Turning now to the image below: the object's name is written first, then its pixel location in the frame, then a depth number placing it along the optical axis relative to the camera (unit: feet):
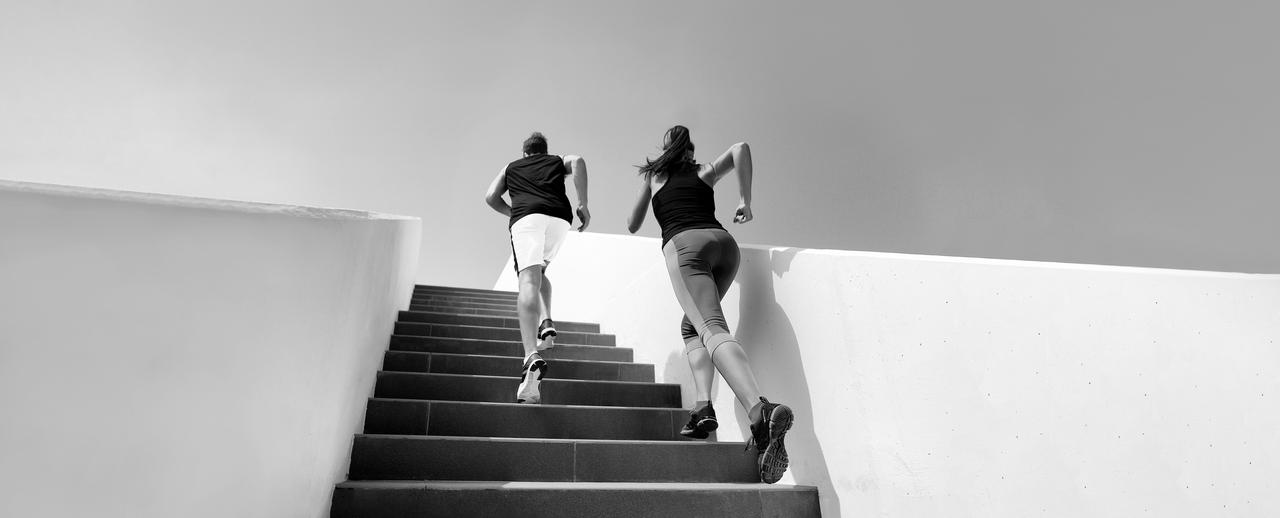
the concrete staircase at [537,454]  6.41
